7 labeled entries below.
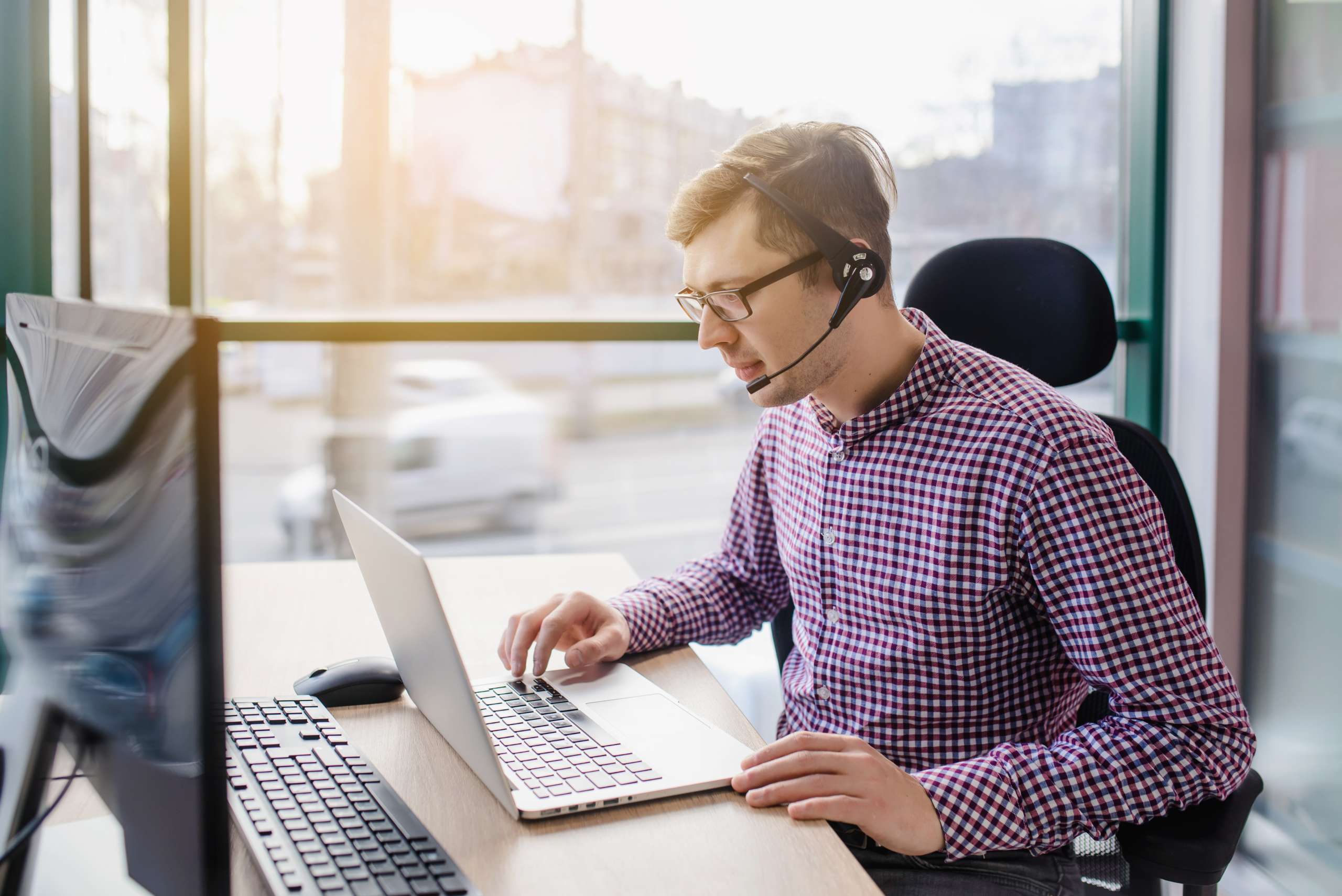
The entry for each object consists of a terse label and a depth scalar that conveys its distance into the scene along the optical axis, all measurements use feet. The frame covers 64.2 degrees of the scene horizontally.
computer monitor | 1.57
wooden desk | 2.35
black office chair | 3.84
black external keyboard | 2.25
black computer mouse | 3.40
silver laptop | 2.61
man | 3.00
